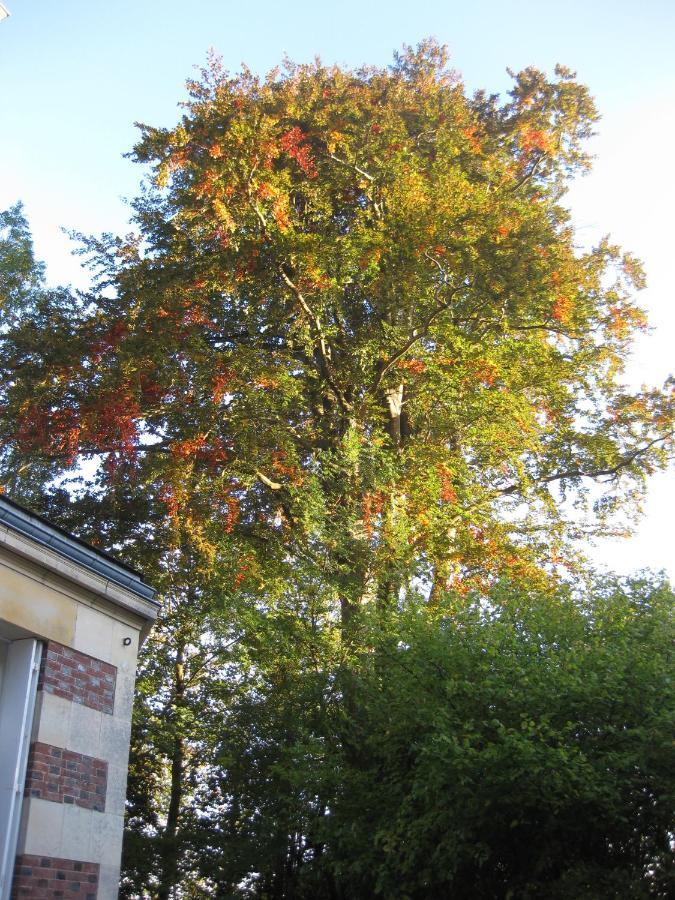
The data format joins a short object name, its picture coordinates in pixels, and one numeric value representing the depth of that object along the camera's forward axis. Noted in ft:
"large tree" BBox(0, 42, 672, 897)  48.96
